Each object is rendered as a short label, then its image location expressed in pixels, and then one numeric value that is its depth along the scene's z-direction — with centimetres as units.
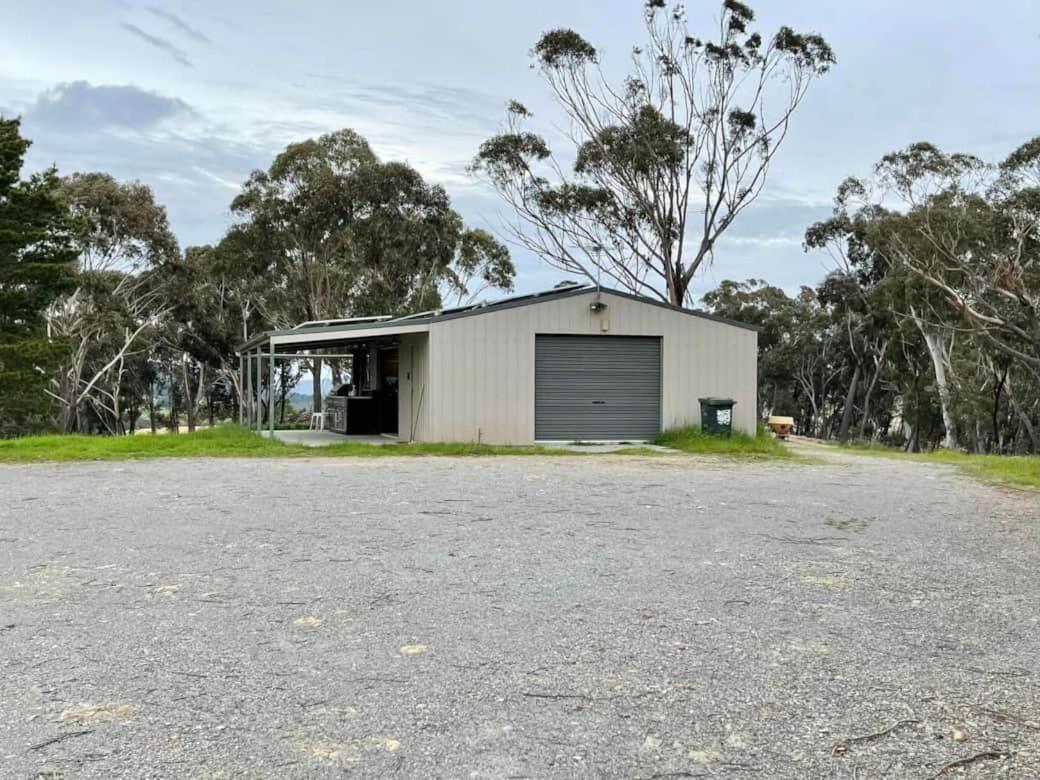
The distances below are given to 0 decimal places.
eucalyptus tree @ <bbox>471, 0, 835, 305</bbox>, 2341
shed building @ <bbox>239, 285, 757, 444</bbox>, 1414
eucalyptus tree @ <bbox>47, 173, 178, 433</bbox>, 2608
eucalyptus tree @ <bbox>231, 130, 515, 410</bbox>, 2503
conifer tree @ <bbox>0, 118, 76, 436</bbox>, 2119
